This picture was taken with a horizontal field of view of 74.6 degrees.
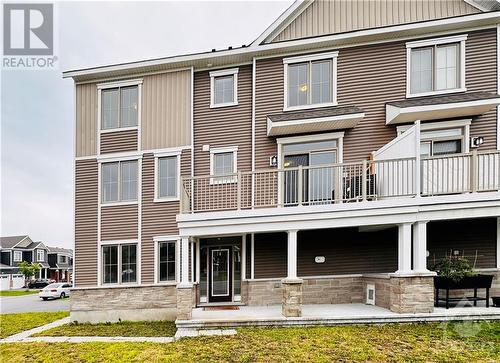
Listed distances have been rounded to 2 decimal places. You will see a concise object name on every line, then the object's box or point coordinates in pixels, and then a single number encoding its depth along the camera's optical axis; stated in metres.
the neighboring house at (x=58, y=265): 55.41
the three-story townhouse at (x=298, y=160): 8.16
